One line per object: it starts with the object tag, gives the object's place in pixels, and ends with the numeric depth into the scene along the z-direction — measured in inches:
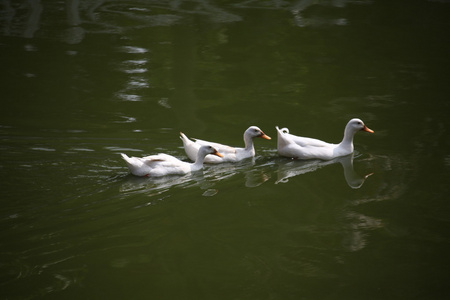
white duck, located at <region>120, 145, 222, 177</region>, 670.5
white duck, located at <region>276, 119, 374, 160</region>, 746.8
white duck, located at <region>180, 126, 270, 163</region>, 733.9
